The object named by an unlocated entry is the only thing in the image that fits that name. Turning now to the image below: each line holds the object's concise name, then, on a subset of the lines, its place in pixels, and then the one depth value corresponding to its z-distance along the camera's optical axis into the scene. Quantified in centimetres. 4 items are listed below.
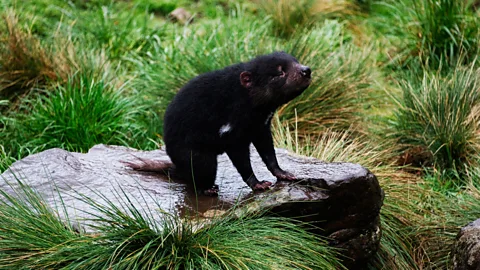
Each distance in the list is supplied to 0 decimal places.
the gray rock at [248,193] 716
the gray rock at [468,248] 676
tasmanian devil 729
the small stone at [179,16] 1925
